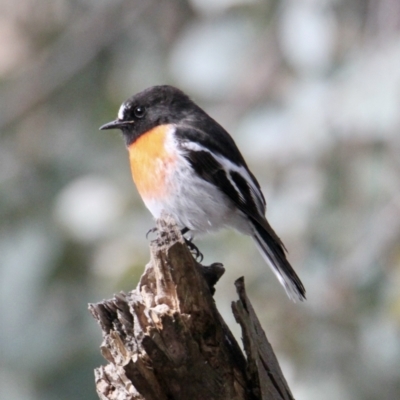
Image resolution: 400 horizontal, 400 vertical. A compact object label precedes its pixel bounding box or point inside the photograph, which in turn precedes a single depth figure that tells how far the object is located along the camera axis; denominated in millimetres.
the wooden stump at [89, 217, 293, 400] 5855
